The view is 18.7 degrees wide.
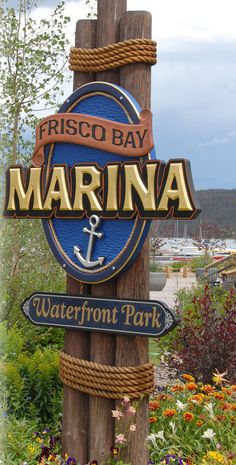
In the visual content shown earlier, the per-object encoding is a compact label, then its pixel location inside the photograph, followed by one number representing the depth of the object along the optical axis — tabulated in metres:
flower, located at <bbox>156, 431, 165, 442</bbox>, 4.61
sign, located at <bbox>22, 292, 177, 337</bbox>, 4.36
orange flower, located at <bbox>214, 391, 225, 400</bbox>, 5.19
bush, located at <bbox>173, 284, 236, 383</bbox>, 6.86
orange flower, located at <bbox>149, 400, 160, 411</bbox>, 5.18
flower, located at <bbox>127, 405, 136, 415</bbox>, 4.38
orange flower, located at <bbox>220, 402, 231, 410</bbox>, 5.05
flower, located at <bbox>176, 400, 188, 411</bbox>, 4.85
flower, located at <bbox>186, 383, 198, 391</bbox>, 5.24
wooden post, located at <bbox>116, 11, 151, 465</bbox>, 4.50
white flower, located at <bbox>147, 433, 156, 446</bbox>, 4.64
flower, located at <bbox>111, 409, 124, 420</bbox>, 4.38
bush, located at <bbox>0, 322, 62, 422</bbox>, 5.52
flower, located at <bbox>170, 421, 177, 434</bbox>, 4.70
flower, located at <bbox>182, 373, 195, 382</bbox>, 5.53
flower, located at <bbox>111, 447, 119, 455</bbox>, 4.52
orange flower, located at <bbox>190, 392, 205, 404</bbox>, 5.12
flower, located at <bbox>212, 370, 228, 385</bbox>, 5.18
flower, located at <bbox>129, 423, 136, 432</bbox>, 4.41
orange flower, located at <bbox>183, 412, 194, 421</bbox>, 4.78
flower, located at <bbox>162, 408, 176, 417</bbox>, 4.84
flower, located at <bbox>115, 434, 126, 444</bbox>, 4.41
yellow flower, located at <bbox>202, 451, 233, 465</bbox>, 4.00
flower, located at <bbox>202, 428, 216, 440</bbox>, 4.43
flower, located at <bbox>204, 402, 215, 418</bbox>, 4.76
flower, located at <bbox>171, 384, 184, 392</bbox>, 5.52
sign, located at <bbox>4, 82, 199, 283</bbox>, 4.32
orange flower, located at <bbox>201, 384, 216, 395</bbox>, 5.29
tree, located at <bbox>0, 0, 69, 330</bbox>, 10.06
